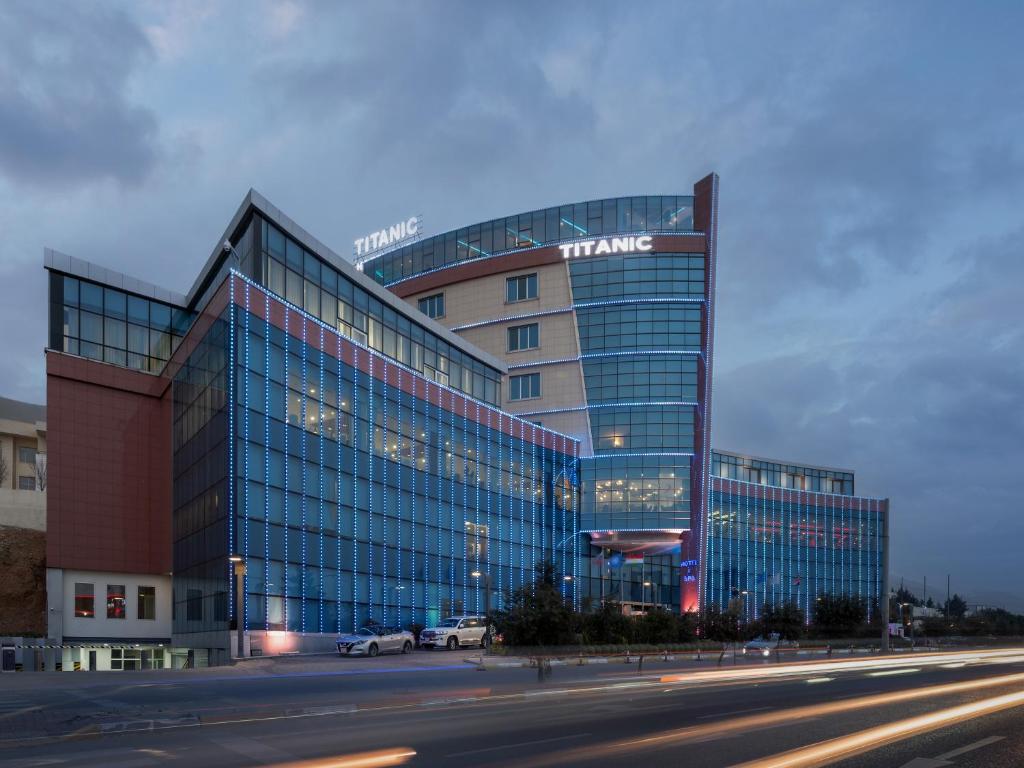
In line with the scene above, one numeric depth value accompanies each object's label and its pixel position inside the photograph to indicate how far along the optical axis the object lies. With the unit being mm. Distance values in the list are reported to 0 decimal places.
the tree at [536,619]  45062
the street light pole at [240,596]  42031
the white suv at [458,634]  49469
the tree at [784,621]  75062
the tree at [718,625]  63219
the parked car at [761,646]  59469
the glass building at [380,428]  47344
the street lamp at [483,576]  66862
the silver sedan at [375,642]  43125
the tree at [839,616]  85188
